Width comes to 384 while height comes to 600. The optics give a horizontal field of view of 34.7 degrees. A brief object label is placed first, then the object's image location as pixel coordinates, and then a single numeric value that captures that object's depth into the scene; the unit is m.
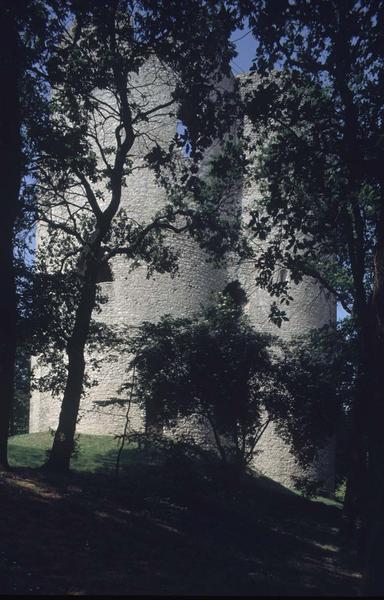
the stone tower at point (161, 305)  23.02
